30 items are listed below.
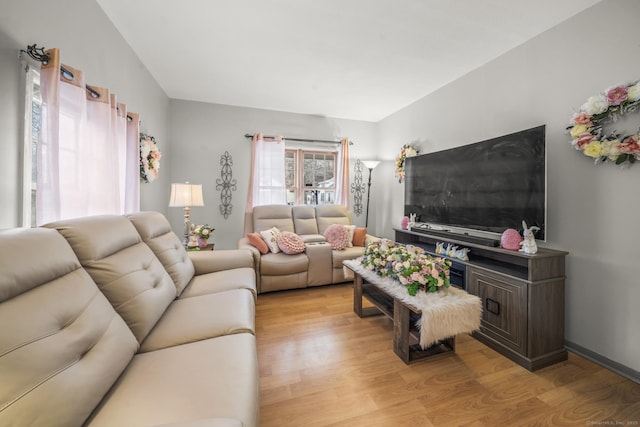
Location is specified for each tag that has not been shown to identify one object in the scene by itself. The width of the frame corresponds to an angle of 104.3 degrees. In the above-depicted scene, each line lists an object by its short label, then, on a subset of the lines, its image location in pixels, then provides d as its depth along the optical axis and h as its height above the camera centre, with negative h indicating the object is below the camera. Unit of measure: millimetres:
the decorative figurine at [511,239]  1862 -202
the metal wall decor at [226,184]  3750 +384
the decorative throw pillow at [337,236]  3256 -340
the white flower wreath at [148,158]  2473 +516
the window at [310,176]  4146 +577
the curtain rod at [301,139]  3787 +1143
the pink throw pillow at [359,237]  3527 -372
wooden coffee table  1702 -891
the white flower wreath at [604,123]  1512 +593
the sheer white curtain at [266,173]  3773 +573
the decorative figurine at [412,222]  3084 -129
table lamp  2717 +148
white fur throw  1517 -627
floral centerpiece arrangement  1736 -420
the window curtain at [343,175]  4195 +599
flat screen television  1837 +244
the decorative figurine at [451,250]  2271 -354
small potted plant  2832 -288
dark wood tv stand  1663 -666
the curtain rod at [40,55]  1204 +748
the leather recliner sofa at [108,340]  660 -487
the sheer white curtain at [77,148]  1253 +360
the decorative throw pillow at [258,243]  2988 -402
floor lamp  4052 +783
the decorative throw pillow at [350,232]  3436 -299
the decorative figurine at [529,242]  1738 -206
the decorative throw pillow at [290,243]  2972 -404
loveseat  2861 -511
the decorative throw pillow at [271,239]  3044 -363
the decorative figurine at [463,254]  2172 -368
